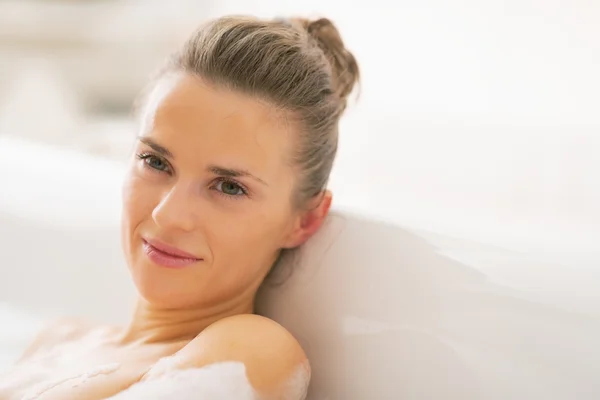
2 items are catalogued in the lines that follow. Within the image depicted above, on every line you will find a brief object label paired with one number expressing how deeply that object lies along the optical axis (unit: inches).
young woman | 37.0
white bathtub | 32.9
